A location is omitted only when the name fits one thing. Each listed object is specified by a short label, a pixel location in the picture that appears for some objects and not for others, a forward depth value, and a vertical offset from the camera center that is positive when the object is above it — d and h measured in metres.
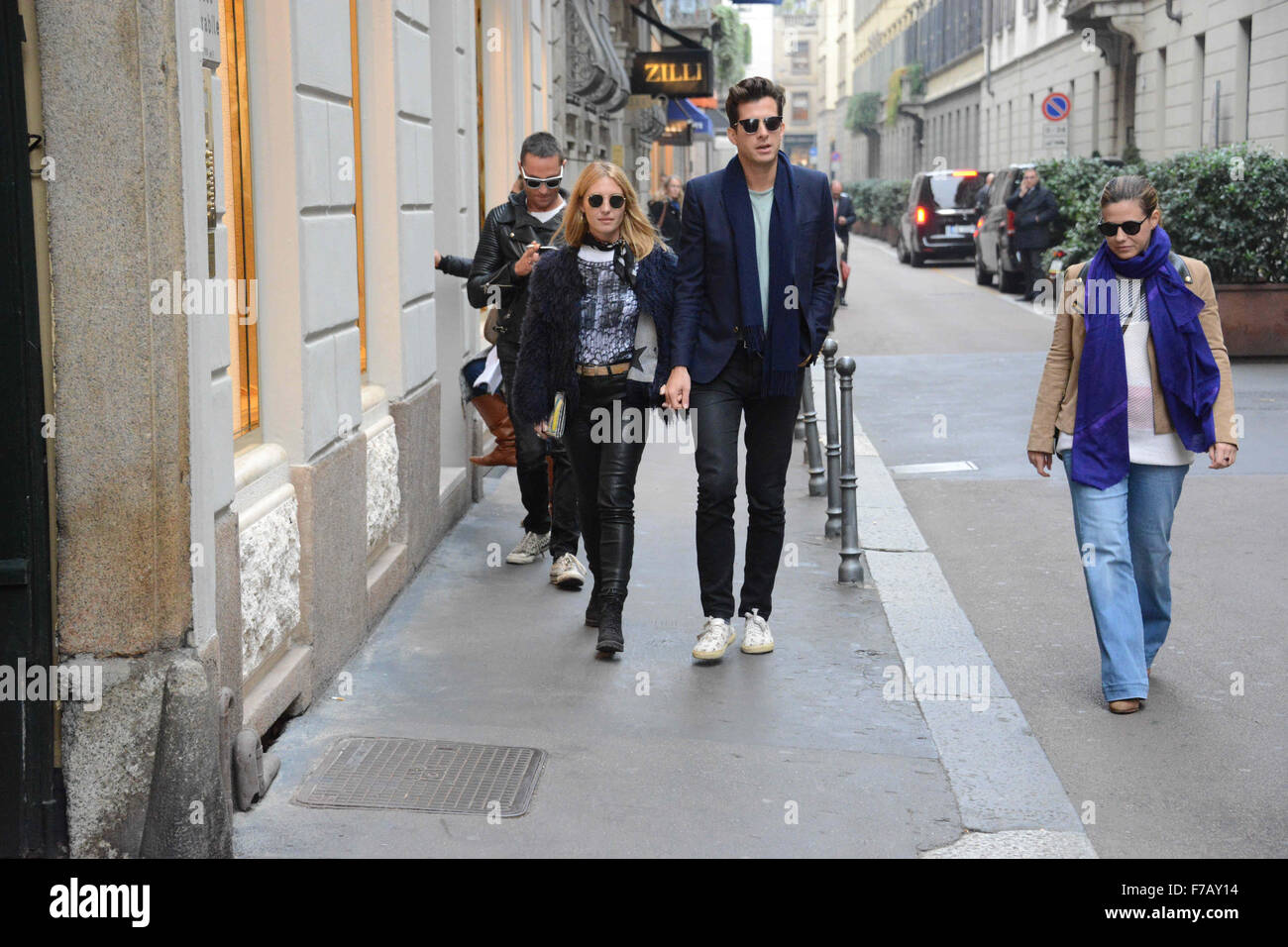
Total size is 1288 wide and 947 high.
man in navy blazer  5.99 -0.13
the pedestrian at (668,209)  21.97 +0.70
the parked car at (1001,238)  25.56 +0.29
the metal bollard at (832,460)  8.62 -1.04
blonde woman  6.25 -0.31
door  3.82 -0.57
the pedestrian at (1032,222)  24.37 +0.50
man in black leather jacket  7.55 -0.04
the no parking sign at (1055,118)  27.20 +2.32
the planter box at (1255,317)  15.79 -0.61
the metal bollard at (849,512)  7.59 -1.15
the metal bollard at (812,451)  10.06 -1.17
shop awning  36.94 +3.39
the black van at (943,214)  32.94 +0.86
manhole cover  4.70 -1.51
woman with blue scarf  5.60 -0.49
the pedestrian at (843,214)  25.02 +0.67
